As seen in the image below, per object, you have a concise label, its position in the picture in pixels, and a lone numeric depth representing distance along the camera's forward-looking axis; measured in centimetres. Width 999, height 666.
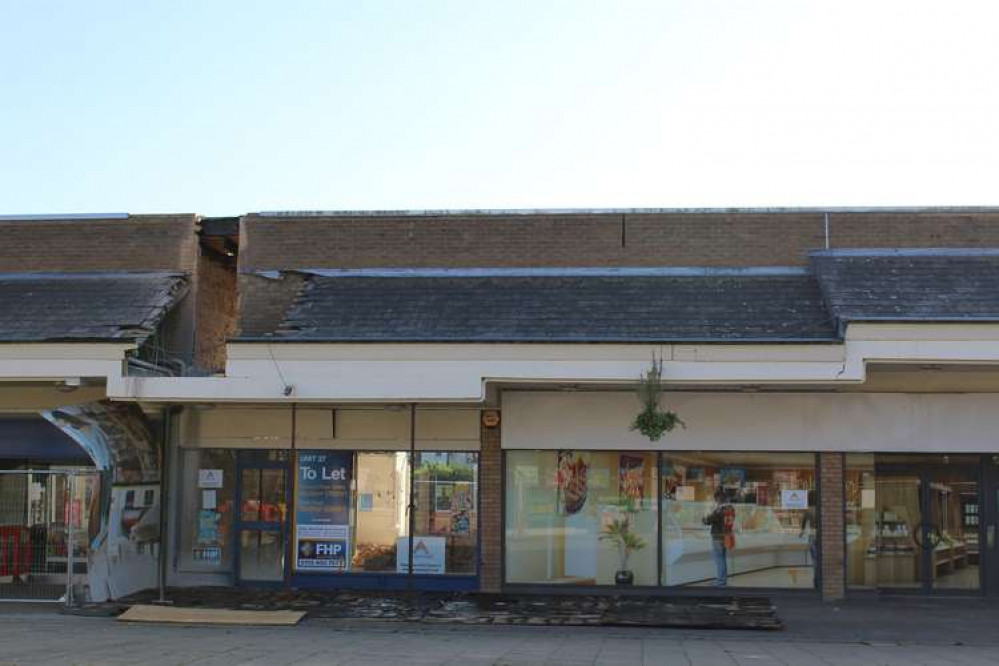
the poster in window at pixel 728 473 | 1650
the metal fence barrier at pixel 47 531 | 1553
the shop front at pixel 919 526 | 1631
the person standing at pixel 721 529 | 1647
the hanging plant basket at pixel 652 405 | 1444
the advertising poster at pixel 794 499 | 1634
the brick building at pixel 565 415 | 1514
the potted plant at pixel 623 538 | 1655
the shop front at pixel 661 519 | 1638
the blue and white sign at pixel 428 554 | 1678
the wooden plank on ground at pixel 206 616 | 1418
